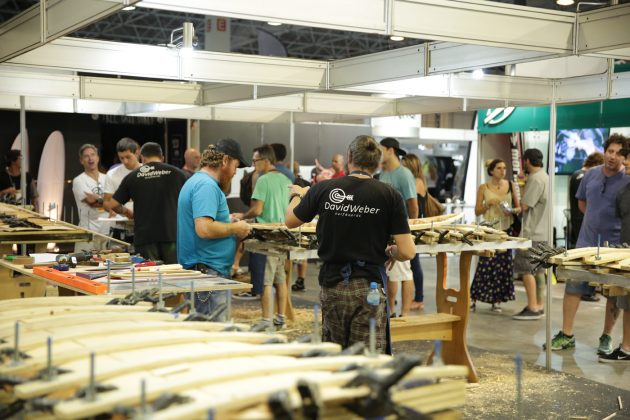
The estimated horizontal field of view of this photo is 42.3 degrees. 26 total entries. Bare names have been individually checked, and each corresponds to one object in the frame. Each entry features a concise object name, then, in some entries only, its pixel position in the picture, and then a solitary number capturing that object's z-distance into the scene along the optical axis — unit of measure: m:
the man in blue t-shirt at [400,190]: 7.36
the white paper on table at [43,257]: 5.55
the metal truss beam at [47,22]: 4.19
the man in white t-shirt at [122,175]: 7.95
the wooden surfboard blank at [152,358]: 2.20
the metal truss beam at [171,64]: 5.80
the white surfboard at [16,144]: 11.66
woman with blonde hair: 8.24
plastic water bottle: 4.42
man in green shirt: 7.56
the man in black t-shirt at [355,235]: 4.43
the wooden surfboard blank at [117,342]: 2.38
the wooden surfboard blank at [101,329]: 2.64
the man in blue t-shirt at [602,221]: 6.90
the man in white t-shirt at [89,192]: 8.88
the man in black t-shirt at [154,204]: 6.59
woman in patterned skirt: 8.77
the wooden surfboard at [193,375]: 2.03
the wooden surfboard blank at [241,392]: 1.98
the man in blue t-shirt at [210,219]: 5.00
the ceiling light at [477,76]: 7.15
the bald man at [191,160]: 9.72
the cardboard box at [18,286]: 6.14
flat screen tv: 12.16
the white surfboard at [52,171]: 11.12
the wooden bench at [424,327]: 5.81
